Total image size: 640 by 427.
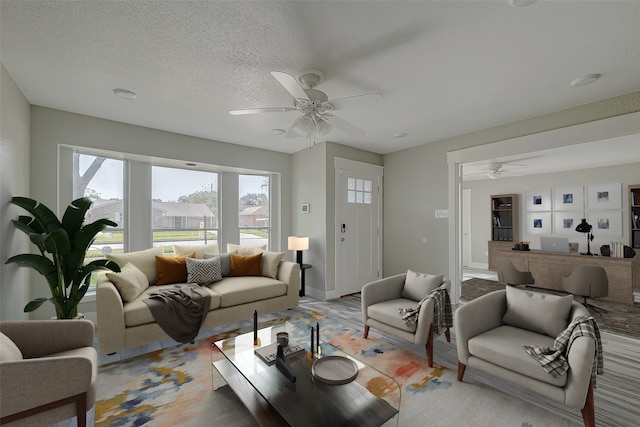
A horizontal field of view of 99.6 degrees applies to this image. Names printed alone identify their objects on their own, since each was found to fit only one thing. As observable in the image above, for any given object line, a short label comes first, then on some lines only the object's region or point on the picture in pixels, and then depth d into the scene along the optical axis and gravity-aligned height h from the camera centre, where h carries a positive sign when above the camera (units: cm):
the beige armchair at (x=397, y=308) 249 -97
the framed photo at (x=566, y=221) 611 -13
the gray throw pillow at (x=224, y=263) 394 -68
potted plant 242 -28
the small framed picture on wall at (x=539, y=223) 652 -17
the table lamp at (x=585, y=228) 512 -24
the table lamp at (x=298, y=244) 452 -46
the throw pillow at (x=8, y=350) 151 -78
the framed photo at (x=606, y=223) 552 -15
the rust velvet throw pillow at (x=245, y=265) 399 -71
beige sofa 261 -96
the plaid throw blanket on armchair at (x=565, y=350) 171 -91
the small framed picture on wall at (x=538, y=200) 651 +39
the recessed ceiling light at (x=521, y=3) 156 +124
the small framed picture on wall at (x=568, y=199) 605 +39
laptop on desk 515 -56
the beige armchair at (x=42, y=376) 140 -91
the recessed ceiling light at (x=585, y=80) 239 +123
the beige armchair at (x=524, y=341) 167 -96
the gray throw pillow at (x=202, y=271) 353 -72
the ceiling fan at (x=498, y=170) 567 +106
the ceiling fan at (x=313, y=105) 208 +94
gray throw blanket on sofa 283 -101
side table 457 -98
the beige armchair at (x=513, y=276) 475 -106
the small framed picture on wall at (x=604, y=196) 554 +40
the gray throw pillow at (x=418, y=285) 294 -77
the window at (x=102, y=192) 358 +35
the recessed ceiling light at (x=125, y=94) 271 +126
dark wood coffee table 147 -108
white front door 471 -15
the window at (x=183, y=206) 422 +18
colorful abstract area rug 182 -138
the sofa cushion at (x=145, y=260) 329 -54
